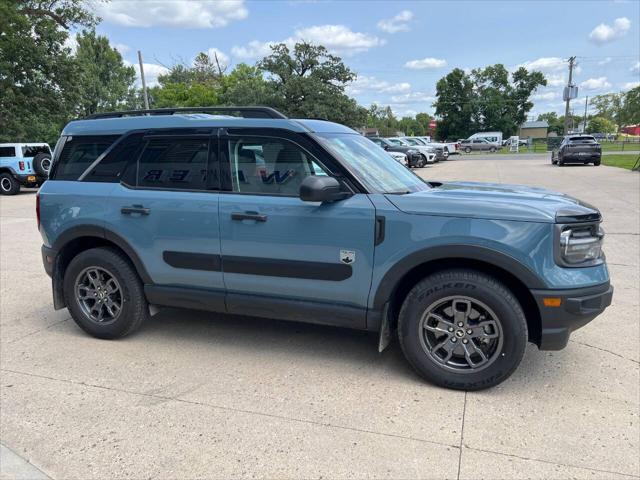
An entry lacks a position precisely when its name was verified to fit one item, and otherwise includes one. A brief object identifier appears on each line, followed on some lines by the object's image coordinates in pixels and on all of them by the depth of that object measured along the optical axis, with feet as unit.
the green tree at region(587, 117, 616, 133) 348.59
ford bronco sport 10.08
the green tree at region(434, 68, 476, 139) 271.28
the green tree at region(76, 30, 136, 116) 145.79
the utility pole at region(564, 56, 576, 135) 178.70
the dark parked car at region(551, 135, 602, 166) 79.71
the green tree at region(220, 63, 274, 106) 148.15
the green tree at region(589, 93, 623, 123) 313.73
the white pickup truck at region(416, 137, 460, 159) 126.21
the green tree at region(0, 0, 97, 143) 78.93
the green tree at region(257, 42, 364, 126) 142.61
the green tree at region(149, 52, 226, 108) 169.48
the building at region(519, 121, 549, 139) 335.26
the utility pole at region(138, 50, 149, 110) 94.44
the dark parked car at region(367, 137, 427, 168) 87.56
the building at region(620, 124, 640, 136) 332.47
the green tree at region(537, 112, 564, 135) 351.25
